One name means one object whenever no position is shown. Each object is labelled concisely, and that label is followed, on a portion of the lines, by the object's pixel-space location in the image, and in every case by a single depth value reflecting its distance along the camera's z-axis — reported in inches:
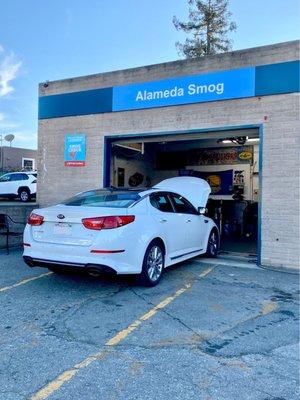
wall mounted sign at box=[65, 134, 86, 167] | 405.7
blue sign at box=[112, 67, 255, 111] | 328.5
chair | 348.1
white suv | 789.2
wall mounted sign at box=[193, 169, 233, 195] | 603.5
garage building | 310.0
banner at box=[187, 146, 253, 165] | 588.3
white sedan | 207.9
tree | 1135.0
